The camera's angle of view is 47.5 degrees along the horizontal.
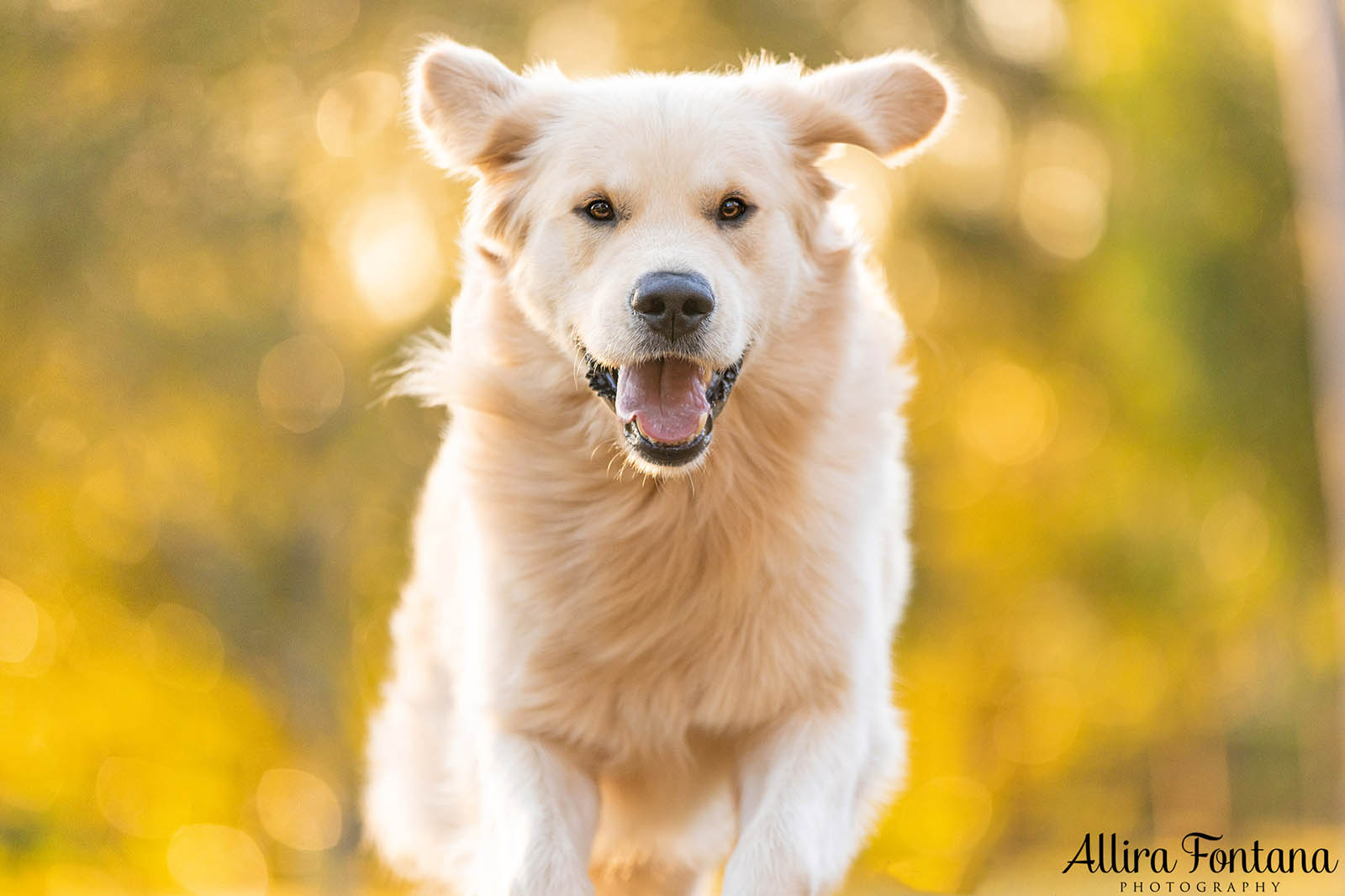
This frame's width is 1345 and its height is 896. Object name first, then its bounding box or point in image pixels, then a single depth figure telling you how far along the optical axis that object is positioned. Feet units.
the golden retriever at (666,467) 13.66
